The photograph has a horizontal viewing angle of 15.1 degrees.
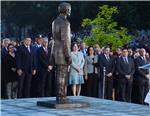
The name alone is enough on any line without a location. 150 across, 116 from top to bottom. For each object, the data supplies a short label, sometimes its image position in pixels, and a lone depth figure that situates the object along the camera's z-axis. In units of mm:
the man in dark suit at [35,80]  18234
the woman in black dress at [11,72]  17547
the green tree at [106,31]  28734
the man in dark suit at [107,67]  18500
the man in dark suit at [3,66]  17498
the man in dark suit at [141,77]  18688
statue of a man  13242
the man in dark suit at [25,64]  17625
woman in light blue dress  18234
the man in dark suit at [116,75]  18711
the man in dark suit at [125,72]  18578
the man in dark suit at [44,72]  17906
